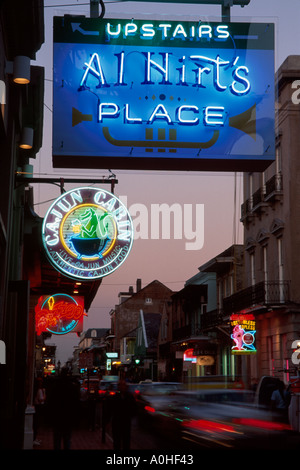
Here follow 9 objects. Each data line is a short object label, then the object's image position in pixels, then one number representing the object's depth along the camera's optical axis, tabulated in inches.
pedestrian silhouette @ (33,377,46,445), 785.6
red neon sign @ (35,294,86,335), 781.3
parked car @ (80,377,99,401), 833.3
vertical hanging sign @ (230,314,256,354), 1246.3
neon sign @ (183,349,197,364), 1714.2
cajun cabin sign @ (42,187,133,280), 387.5
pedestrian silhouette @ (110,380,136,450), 449.7
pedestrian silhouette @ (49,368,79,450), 441.1
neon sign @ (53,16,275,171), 394.0
